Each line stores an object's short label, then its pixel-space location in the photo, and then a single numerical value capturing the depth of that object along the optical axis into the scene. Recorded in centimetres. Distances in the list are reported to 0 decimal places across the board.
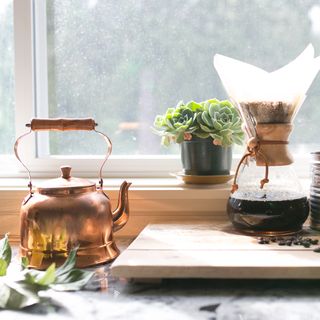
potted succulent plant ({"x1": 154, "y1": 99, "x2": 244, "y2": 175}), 122
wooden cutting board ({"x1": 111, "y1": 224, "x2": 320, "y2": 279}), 84
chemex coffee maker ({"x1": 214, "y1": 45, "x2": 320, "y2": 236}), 102
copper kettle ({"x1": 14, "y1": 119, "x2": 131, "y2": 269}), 96
